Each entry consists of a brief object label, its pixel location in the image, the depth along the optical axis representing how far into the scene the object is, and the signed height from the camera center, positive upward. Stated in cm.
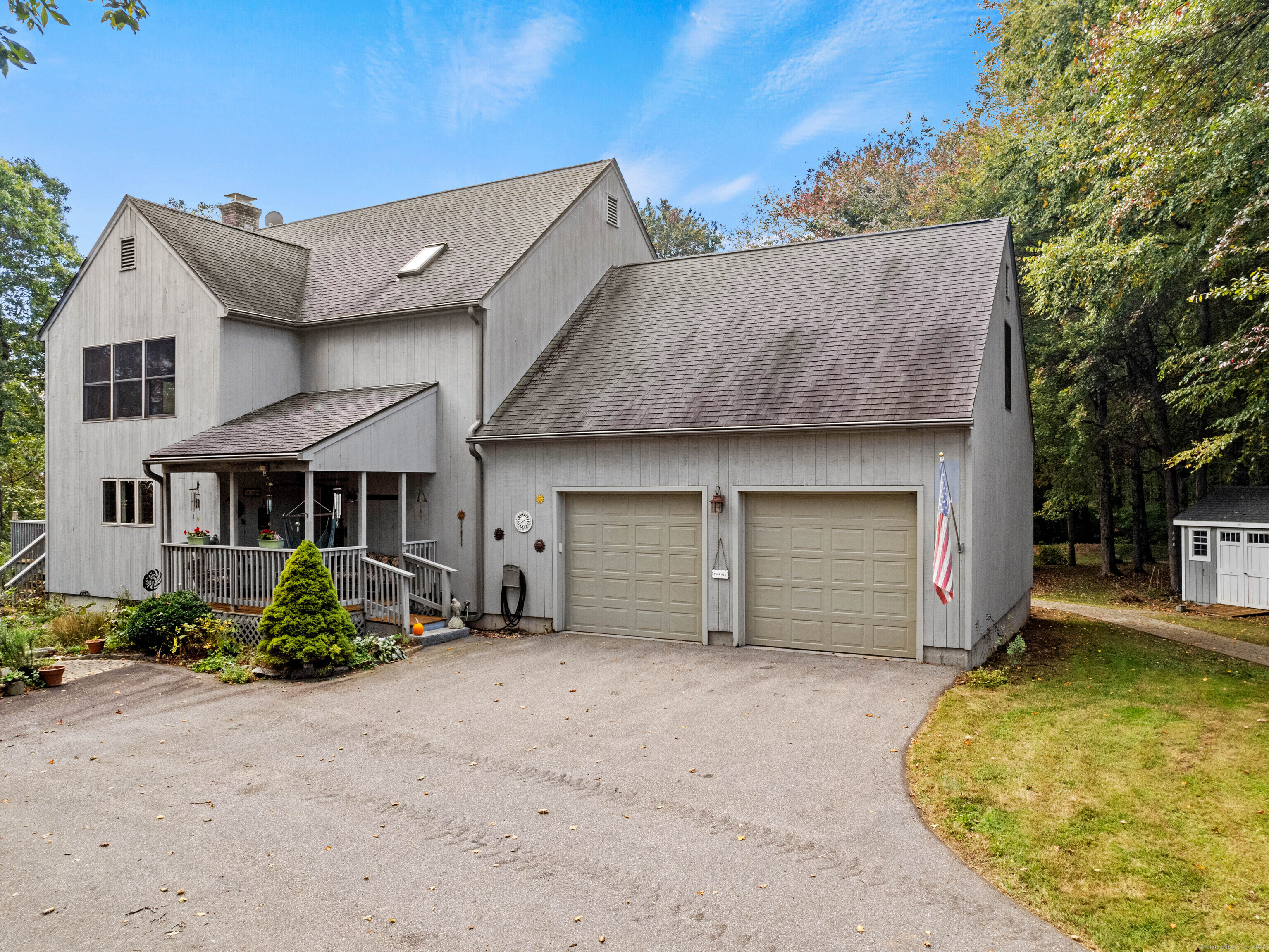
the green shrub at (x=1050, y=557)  2869 -232
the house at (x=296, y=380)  1204 +213
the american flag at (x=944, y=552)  917 -68
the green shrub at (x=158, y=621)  1074 -165
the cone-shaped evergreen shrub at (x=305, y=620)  947 -146
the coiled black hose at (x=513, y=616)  1241 -185
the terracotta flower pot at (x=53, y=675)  931 -204
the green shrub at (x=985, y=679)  894 -213
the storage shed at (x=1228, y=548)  1684 -125
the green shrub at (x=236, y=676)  946 -211
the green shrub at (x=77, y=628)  1170 -190
